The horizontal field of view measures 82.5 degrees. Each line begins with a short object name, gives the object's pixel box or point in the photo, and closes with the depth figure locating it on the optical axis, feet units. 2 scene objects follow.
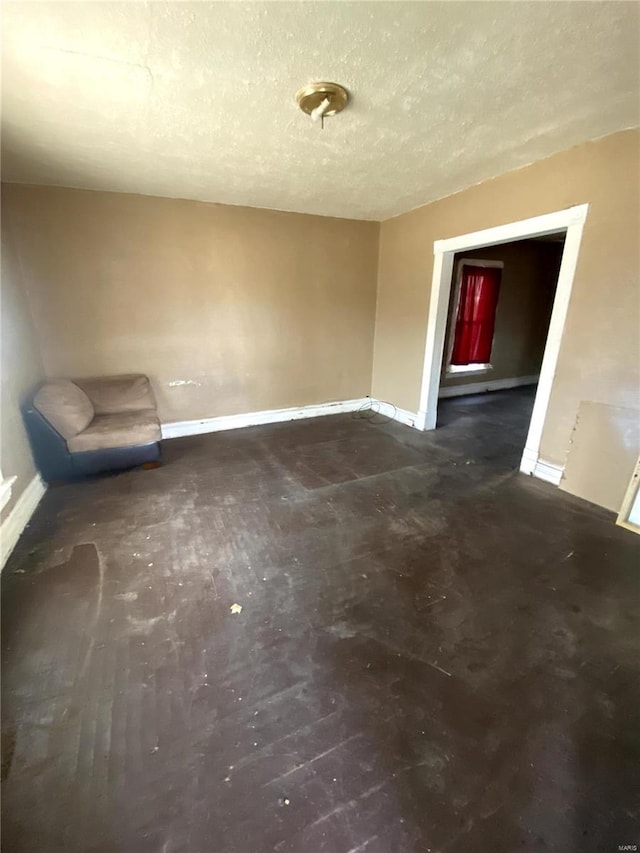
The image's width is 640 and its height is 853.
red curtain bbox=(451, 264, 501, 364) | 17.95
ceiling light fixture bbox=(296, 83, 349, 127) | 5.63
